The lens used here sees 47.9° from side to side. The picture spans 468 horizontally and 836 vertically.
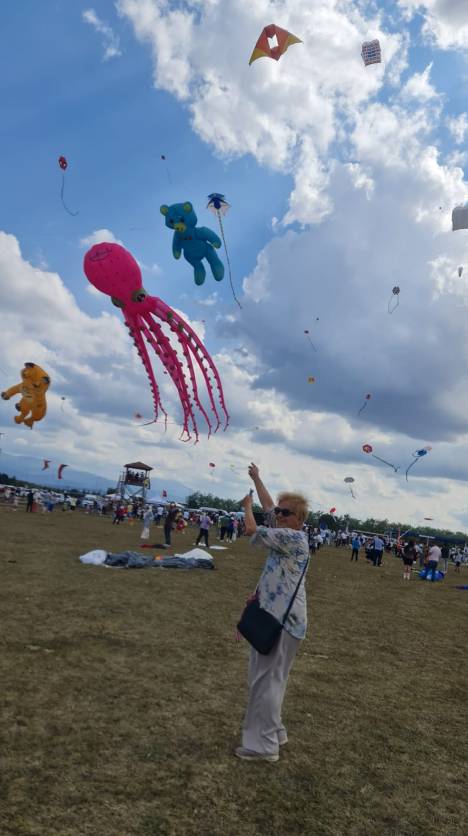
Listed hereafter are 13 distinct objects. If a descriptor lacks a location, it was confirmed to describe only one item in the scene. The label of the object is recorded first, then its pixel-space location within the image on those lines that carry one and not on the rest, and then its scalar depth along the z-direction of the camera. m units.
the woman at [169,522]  23.00
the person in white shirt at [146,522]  23.95
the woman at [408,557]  22.11
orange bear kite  21.00
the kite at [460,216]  13.34
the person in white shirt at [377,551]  27.64
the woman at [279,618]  4.30
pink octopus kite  12.82
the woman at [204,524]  23.59
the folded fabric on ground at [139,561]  13.85
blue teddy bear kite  13.09
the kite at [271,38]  11.16
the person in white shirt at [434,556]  21.56
